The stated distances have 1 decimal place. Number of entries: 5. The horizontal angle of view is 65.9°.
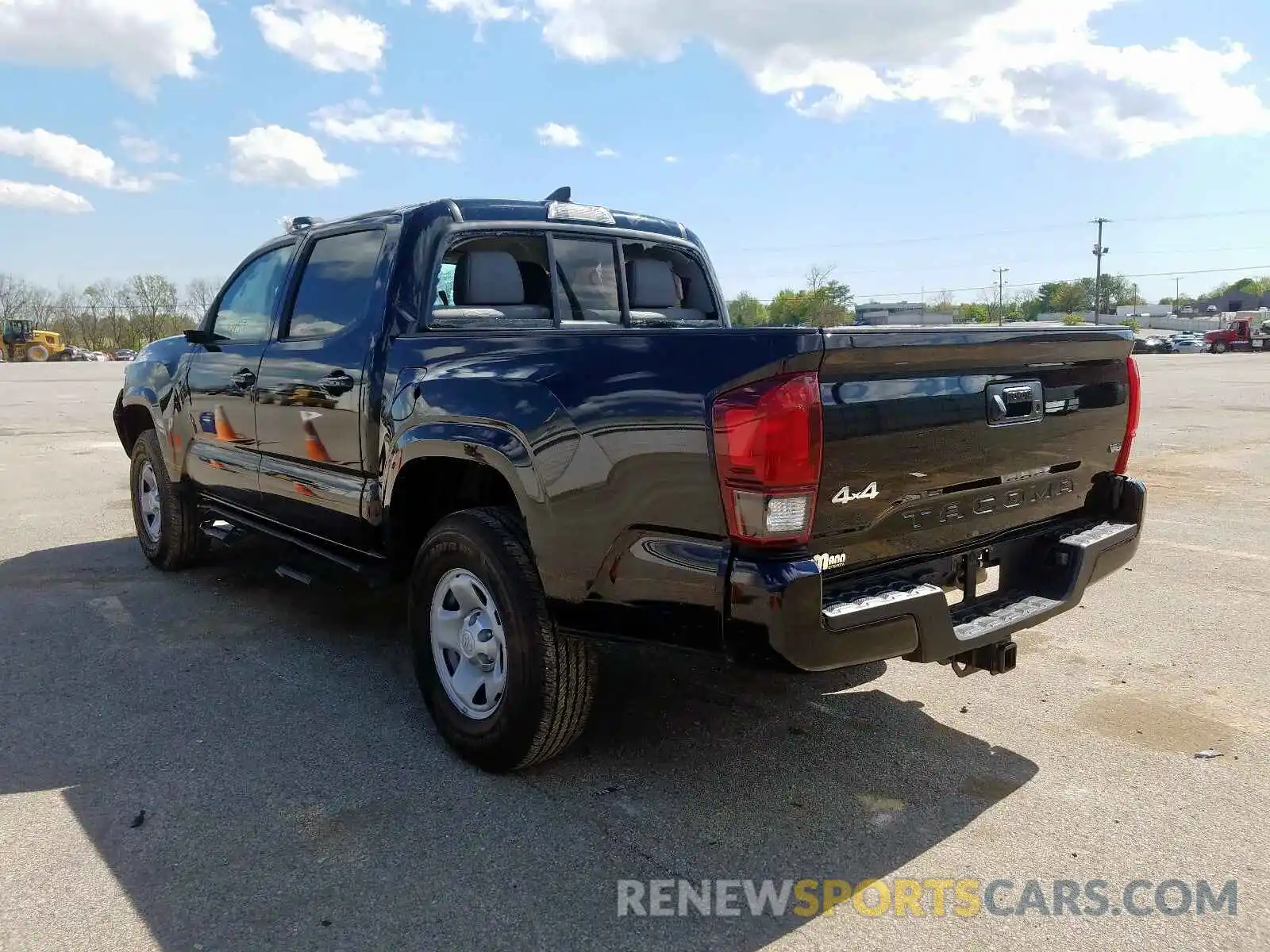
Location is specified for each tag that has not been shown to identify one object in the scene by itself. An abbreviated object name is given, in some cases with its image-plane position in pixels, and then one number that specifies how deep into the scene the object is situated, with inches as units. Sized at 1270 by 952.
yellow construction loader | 2411.4
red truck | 2219.5
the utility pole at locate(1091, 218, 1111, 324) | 3037.2
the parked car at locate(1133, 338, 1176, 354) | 2512.3
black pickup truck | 102.9
